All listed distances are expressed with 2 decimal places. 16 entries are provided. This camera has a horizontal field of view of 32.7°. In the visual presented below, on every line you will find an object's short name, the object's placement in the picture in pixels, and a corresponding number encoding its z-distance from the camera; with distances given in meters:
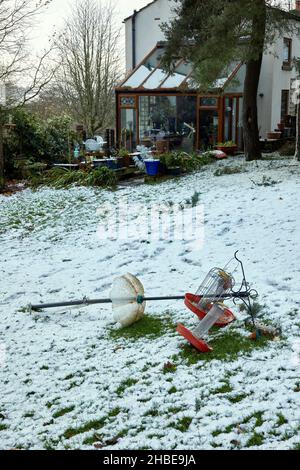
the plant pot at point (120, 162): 14.53
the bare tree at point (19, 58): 15.98
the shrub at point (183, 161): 13.95
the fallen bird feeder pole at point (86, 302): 5.38
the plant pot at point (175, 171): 13.89
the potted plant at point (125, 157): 14.88
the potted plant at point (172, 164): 13.90
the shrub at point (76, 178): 13.41
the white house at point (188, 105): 18.30
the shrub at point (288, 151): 16.14
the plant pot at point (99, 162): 14.34
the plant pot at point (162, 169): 13.85
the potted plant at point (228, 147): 17.08
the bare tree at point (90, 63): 24.72
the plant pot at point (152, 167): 13.47
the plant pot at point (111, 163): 14.26
